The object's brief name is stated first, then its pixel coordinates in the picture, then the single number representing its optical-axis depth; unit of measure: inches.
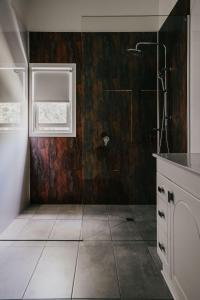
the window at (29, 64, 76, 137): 173.9
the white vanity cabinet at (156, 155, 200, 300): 51.8
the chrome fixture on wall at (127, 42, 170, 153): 139.3
